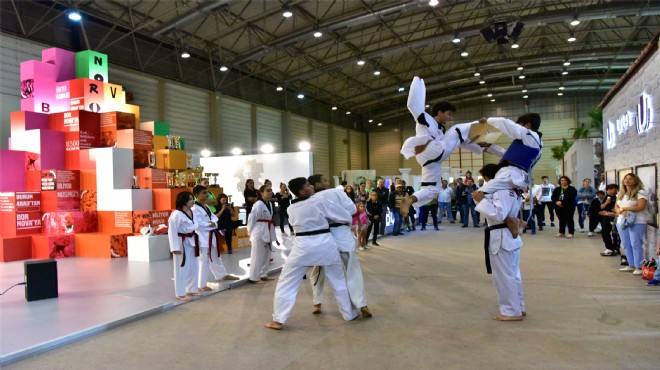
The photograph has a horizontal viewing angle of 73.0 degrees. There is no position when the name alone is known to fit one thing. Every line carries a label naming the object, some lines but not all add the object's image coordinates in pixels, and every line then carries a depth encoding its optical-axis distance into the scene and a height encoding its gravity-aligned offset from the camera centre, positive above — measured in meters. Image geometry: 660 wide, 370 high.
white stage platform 4.00 -1.24
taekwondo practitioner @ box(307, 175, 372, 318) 4.54 -0.72
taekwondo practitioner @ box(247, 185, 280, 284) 6.36 -0.63
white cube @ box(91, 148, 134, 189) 9.35 +0.60
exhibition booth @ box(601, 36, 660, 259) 5.86 +0.83
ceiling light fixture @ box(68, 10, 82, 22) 11.45 +4.68
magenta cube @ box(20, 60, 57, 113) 9.77 +2.50
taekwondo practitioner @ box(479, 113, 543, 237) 4.25 +0.24
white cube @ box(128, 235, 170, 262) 8.52 -1.02
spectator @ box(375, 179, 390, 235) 10.59 -0.27
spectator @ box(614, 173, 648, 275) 5.96 -0.46
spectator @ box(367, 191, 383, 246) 10.00 -0.51
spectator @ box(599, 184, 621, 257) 7.43 -0.92
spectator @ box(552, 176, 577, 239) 10.54 -0.51
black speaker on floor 5.38 -0.99
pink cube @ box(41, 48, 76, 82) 10.05 +3.11
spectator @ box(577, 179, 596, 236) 11.80 -0.37
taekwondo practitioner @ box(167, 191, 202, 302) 5.18 -0.56
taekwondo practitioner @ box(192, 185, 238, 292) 5.66 -0.51
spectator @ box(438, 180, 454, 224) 14.37 -0.41
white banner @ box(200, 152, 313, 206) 14.27 +0.80
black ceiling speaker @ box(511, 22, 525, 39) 14.66 +5.13
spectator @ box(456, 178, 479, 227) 13.46 -0.49
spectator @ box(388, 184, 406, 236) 11.63 -0.45
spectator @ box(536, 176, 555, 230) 12.16 -0.45
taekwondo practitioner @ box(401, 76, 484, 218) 4.48 +0.45
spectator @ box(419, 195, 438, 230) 13.06 -0.74
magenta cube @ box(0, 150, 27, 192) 9.22 +0.60
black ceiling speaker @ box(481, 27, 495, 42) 14.57 +5.00
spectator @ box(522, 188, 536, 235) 11.21 -0.79
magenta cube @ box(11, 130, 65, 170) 9.45 +1.17
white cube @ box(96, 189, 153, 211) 9.27 -0.08
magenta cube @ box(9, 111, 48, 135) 9.55 +1.69
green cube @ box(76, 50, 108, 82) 10.07 +3.01
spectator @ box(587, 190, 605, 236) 9.12 -0.57
